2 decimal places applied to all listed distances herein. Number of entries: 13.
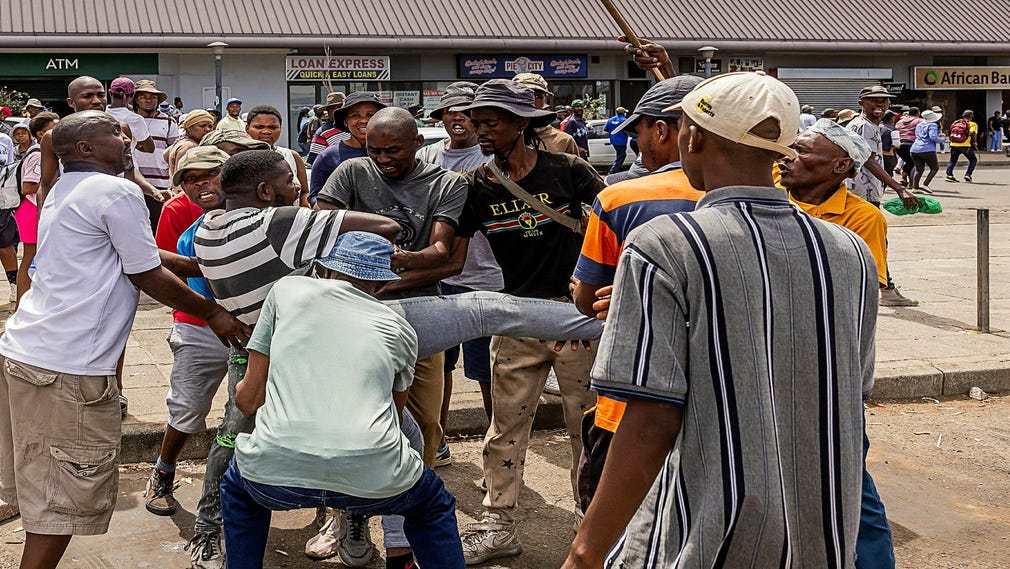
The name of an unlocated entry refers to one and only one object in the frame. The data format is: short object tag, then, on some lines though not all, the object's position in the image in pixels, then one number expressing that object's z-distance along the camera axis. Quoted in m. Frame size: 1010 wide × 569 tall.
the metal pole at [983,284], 8.59
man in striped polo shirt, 2.12
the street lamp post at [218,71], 24.52
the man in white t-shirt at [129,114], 8.77
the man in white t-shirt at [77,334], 3.95
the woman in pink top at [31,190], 8.45
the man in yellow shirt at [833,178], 4.26
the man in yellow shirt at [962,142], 26.58
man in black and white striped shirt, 3.72
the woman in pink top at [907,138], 24.66
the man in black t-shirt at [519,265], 4.59
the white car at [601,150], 28.14
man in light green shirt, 3.21
